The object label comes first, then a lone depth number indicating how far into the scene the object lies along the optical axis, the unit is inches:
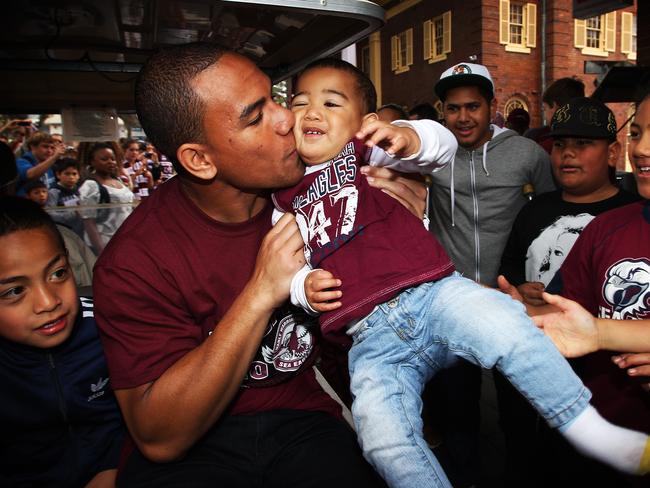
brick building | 744.3
